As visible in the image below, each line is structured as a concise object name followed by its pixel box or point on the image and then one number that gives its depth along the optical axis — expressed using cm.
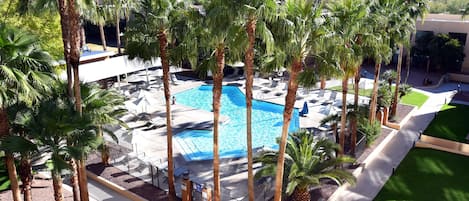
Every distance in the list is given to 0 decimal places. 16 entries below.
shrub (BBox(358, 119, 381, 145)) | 2147
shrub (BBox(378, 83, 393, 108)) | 2441
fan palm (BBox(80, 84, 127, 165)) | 1244
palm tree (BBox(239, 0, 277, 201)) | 1039
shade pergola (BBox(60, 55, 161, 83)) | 2650
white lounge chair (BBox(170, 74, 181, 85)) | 3546
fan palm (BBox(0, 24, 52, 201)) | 1018
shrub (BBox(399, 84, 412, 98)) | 2861
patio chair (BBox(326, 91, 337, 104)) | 3011
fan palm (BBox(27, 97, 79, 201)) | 1048
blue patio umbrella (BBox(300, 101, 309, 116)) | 2727
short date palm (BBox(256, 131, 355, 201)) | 1484
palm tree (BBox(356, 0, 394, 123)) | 1721
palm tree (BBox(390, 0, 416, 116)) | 2058
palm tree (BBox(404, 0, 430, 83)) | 2247
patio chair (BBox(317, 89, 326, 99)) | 3141
